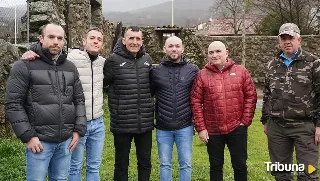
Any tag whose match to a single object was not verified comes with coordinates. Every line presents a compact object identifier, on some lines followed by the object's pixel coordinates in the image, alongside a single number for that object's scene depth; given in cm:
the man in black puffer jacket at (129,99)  455
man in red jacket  458
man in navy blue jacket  465
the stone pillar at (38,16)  855
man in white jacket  434
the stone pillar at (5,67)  736
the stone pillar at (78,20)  1018
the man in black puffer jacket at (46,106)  359
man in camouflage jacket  431
